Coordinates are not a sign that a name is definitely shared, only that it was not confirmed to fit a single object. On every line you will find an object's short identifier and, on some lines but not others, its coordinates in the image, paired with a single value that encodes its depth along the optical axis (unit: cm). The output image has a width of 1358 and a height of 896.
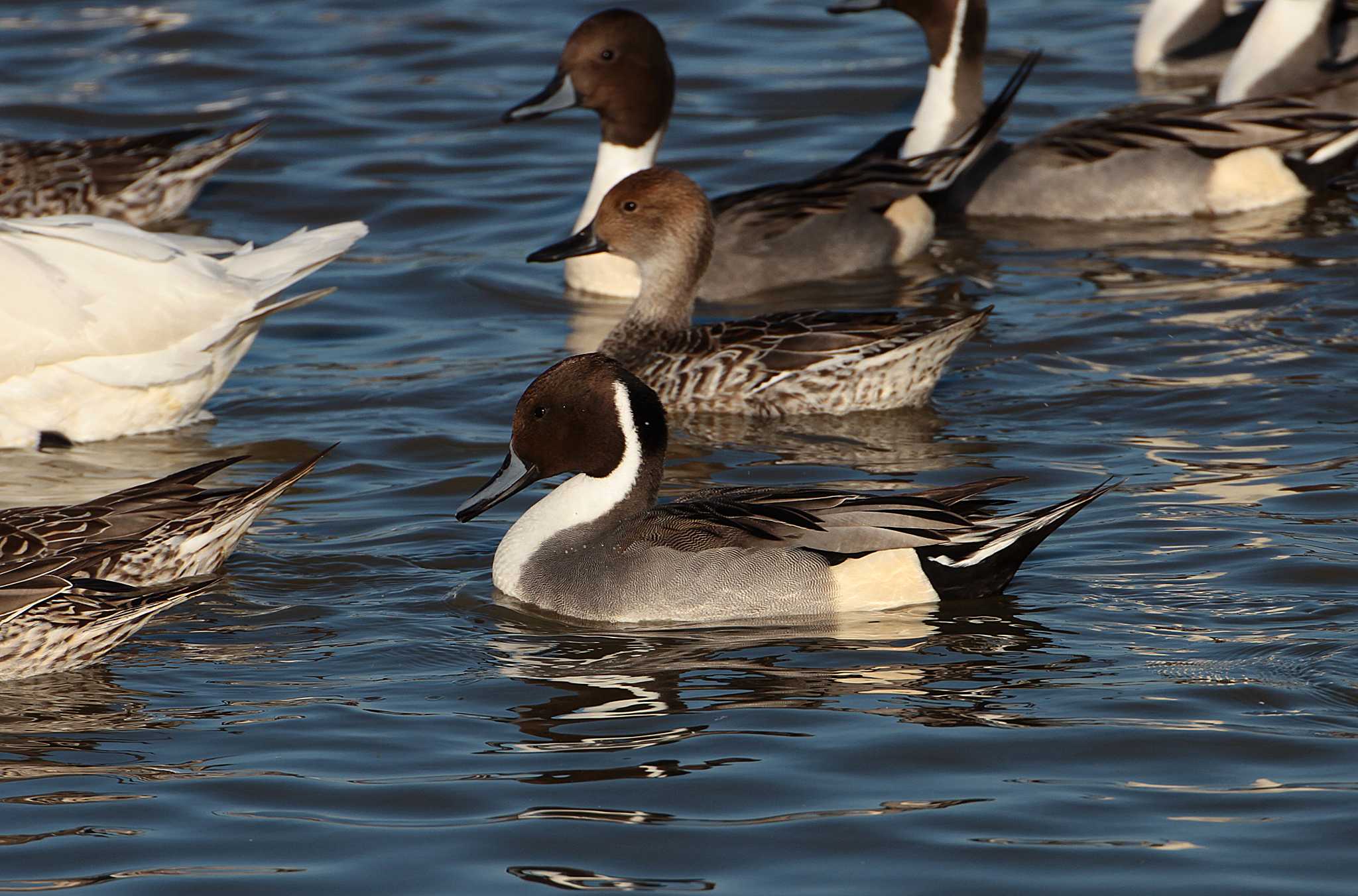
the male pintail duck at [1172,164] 2264
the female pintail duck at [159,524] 1312
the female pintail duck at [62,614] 1190
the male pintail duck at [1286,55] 2547
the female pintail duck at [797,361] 1737
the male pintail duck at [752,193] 2137
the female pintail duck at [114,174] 2347
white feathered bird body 1691
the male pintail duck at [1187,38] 2830
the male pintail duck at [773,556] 1280
